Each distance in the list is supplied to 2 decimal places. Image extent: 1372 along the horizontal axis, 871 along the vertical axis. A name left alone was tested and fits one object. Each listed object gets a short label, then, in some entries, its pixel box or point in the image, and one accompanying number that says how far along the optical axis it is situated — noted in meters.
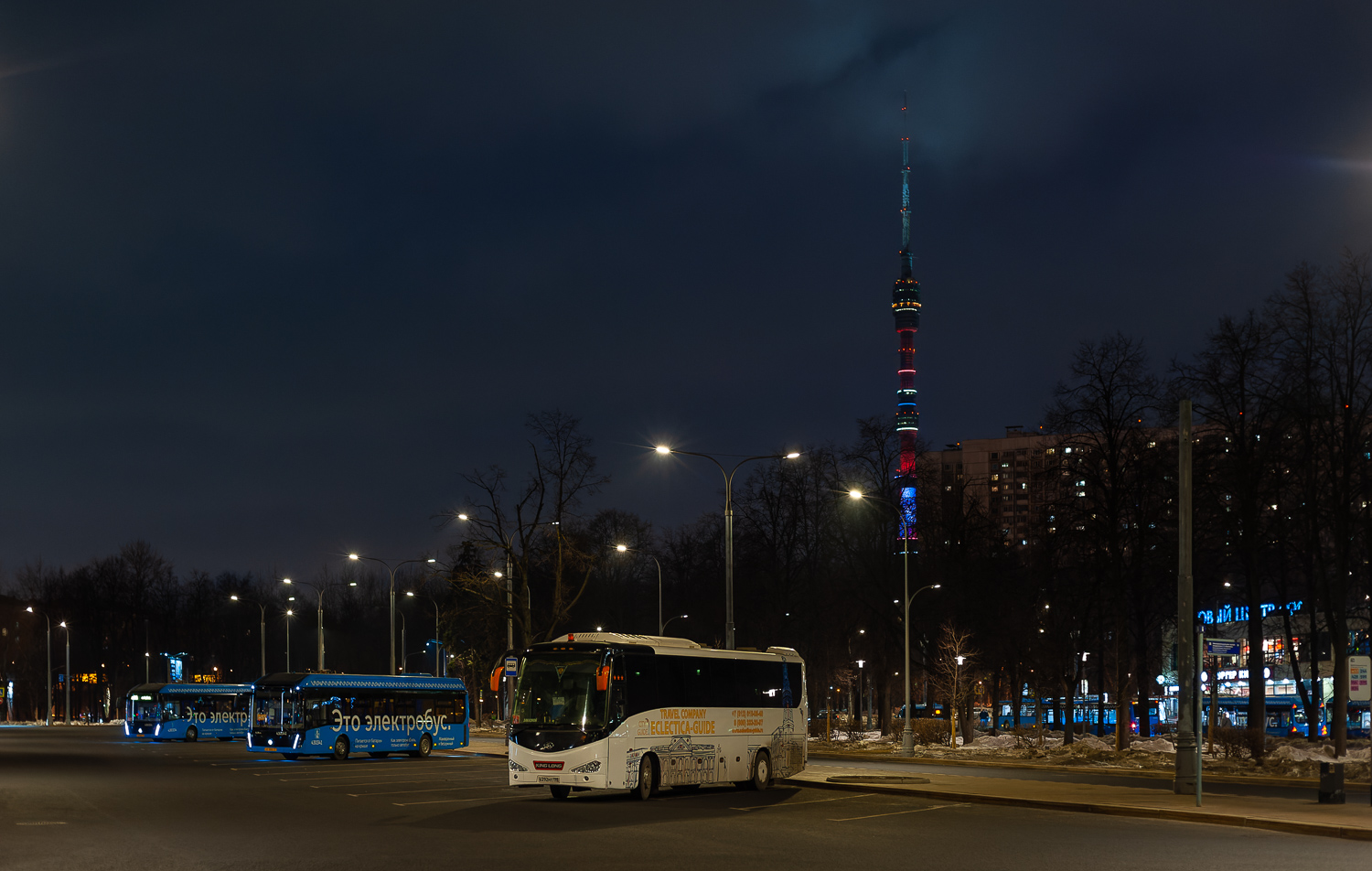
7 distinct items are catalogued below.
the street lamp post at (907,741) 40.88
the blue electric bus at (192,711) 61.69
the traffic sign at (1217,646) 23.23
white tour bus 23.33
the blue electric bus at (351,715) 40.31
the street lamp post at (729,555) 32.94
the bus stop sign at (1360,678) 20.53
